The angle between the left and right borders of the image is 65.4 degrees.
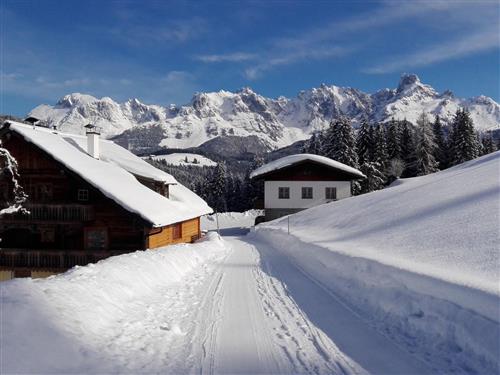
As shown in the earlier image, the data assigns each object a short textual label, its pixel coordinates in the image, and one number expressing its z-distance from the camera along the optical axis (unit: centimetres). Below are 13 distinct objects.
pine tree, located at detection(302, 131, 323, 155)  7112
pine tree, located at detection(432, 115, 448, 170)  6218
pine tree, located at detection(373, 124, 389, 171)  5428
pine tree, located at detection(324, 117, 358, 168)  5238
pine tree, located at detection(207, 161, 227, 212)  8262
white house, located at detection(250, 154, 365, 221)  4297
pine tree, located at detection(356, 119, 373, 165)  5572
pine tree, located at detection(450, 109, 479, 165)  5522
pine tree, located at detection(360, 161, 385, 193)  5138
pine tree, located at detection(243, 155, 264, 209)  6894
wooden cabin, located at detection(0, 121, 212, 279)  2012
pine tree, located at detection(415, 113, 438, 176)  5438
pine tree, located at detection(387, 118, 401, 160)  5925
